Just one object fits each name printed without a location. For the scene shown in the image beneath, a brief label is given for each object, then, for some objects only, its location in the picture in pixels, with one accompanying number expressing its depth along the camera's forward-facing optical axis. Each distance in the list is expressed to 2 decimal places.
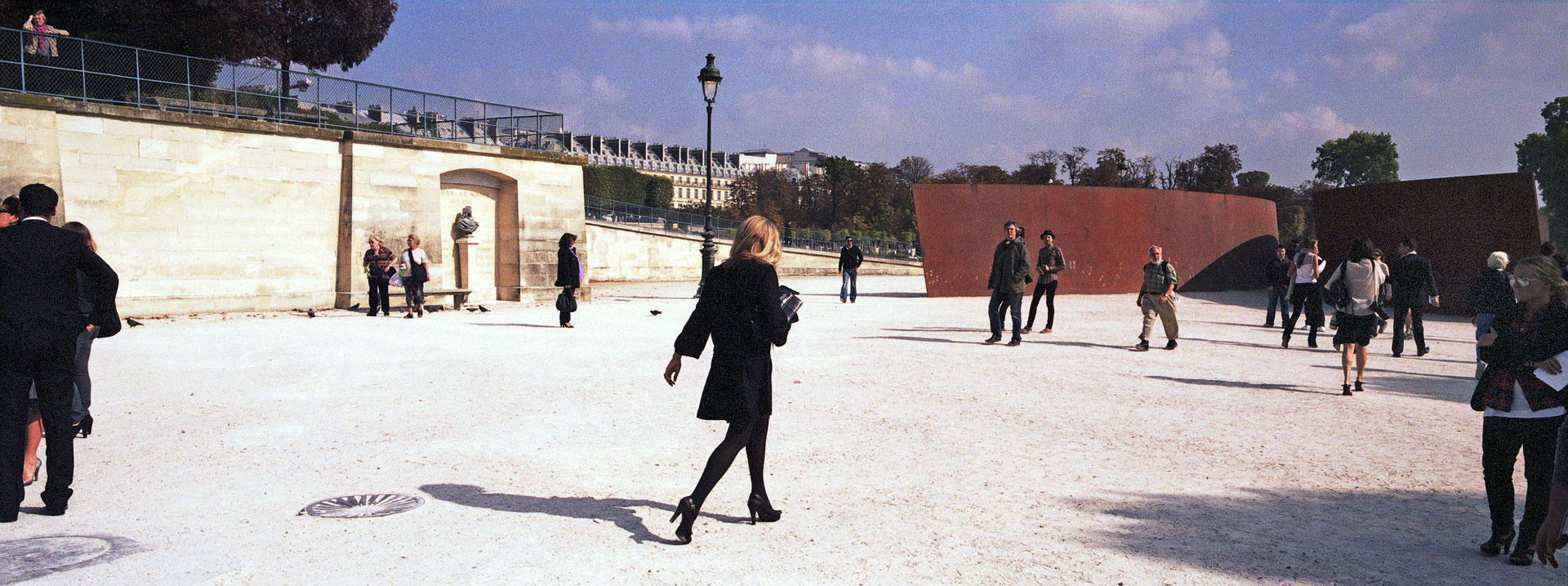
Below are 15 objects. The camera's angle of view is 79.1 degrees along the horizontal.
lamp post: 21.90
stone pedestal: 21.52
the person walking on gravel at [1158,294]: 11.93
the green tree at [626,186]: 57.94
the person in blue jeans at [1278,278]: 15.98
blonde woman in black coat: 4.35
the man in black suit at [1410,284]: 11.61
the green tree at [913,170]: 71.25
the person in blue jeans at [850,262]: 21.22
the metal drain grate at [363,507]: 4.61
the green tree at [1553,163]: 53.91
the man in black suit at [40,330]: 4.45
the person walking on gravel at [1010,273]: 12.20
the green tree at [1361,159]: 82.44
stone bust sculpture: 21.47
